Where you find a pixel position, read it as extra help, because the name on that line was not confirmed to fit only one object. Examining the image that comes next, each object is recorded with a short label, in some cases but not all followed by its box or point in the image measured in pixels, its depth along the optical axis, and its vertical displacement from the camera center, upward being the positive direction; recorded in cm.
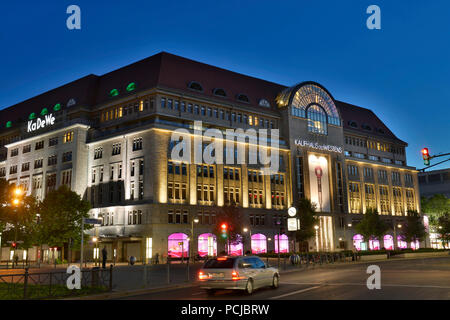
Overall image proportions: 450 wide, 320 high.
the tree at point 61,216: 5256 +388
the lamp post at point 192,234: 6069 +174
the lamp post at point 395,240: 9382 +66
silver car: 1867 -118
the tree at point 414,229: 8294 +250
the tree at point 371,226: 7688 +297
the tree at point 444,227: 8506 +282
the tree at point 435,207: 11113 +872
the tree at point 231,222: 5822 +313
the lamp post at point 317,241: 7981 +64
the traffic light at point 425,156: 2450 +465
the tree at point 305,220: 6462 +355
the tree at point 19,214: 4709 +384
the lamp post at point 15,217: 4559 +339
